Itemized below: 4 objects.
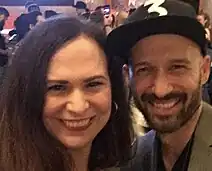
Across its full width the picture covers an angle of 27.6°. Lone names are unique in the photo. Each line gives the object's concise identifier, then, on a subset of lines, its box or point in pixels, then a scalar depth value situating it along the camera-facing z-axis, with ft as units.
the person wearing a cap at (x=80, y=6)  22.45
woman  4.45
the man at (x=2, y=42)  11.96
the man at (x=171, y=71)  5.11
